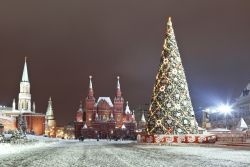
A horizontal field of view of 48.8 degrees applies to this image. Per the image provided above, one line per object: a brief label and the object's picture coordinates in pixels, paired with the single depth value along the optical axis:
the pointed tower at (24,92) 96.68
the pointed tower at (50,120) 116.72
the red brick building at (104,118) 85.23
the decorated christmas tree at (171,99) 26.21
